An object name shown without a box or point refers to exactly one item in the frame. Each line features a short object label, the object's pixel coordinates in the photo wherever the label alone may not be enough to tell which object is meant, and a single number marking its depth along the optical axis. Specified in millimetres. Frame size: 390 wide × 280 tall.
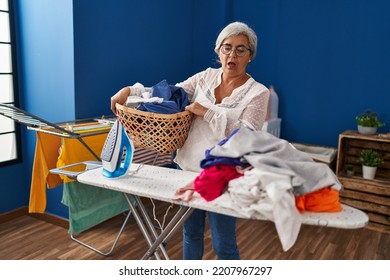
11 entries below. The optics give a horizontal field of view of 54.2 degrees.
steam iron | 1455
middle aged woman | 1461
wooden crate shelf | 2854
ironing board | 1125
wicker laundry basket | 1424
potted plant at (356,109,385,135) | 2955
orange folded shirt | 1175
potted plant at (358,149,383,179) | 2963
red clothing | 1221
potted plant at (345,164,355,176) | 3074
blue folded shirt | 1461
